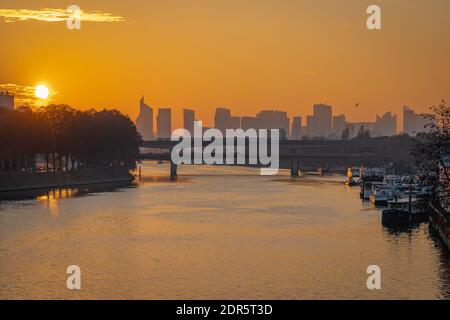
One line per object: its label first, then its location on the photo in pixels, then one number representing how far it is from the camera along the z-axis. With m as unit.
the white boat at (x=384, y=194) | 99.50
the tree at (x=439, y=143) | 56.75
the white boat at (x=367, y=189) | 111.85
